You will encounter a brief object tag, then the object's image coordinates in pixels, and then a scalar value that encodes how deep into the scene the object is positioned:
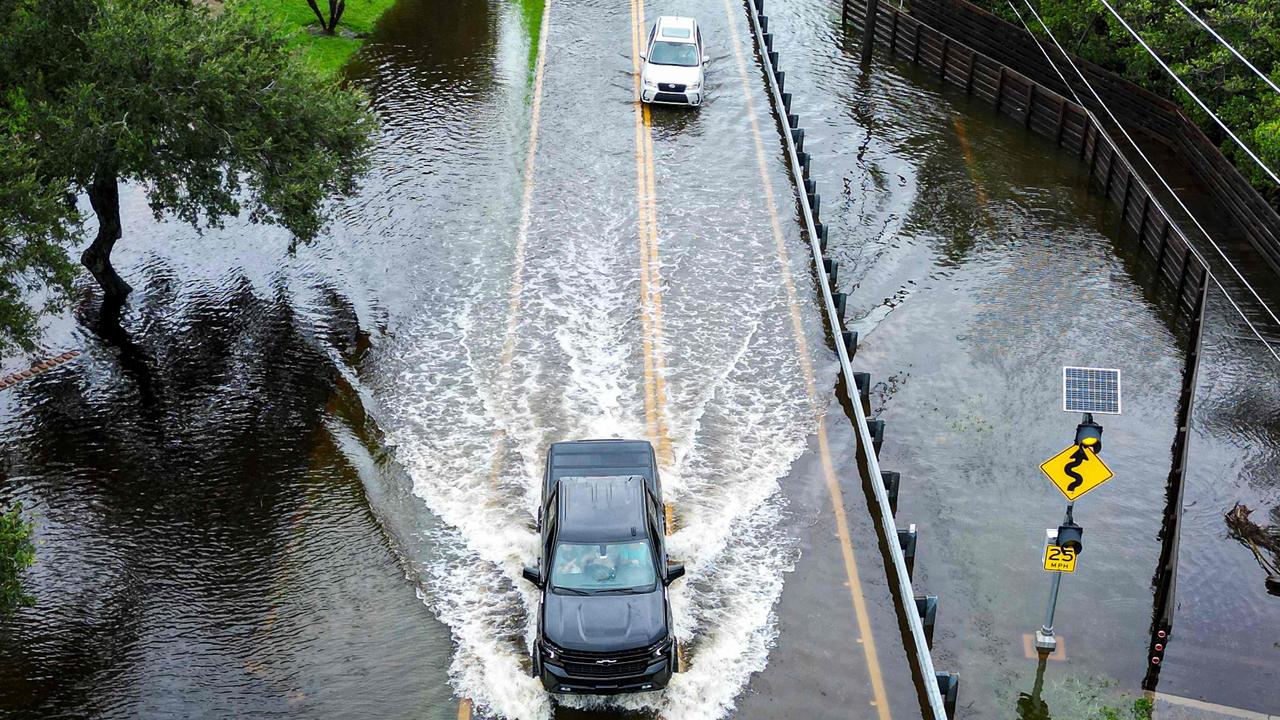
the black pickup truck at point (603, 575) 14.93
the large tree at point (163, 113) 20.58
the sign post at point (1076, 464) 15.59
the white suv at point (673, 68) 32.28
